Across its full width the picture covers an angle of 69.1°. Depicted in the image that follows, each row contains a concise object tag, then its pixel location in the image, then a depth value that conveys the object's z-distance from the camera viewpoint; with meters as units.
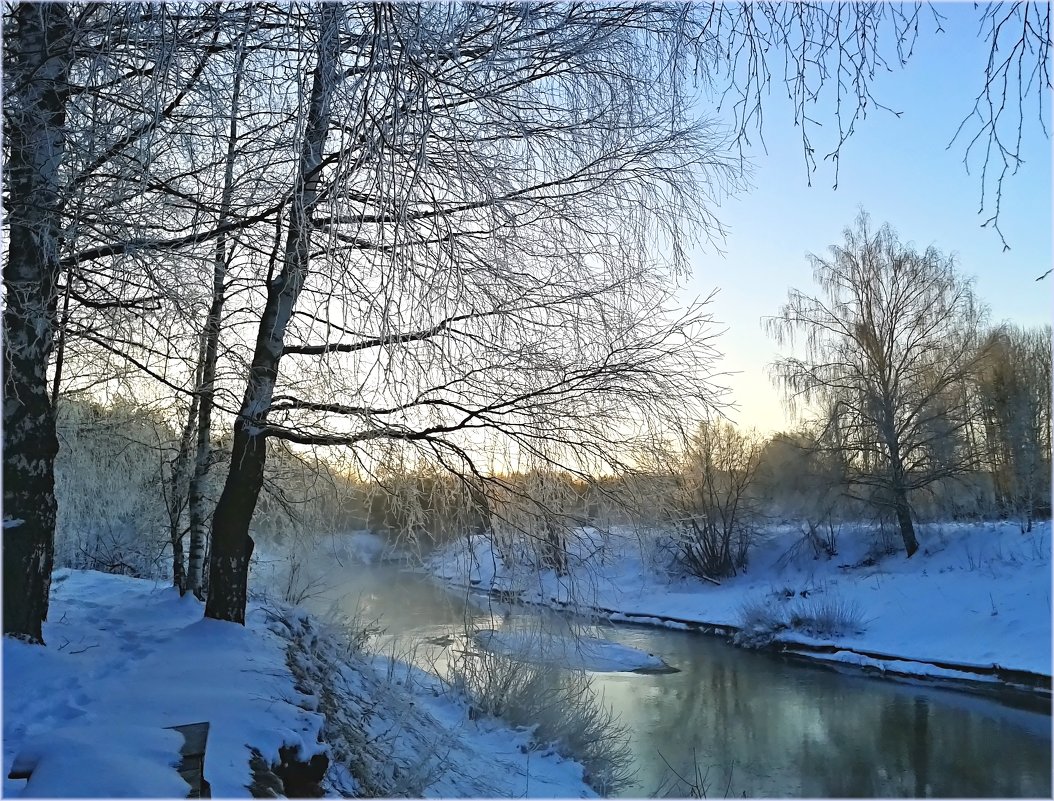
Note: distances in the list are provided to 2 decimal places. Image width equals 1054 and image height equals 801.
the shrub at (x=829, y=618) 16.50
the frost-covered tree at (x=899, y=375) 18.81
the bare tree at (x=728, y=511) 22.75
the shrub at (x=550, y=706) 8.32
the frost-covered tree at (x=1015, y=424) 19.64
